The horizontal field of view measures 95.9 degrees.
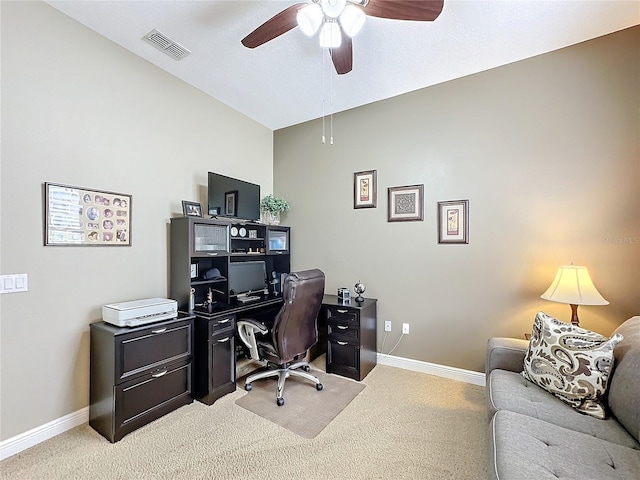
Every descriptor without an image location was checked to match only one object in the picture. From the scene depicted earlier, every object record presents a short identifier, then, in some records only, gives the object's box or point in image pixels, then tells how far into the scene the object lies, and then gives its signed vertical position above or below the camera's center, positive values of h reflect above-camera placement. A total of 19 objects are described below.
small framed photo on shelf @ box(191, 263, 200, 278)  2.77 -0.29
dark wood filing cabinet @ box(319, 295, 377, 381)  2.89 -1.00
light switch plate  1.82 -0.27
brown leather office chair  2.39 -0.79
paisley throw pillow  1.57 -0.71
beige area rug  2.18 -1.37
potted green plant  3.70 +0.44
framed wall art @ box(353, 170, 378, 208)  3.33 +0.60
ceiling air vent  2.28 +1.62
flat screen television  2.97 +0.48
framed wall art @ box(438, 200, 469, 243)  2.85 +0.20
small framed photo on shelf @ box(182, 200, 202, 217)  2.72 +0.31
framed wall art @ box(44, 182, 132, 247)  2.02 +0.19
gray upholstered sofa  1.15 -0.91
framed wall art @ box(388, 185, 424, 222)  3.08 +0.41
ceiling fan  1.57 +1.31
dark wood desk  2.43 -0.97
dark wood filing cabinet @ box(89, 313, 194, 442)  1.97 -0.98
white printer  2.08 -0.54
